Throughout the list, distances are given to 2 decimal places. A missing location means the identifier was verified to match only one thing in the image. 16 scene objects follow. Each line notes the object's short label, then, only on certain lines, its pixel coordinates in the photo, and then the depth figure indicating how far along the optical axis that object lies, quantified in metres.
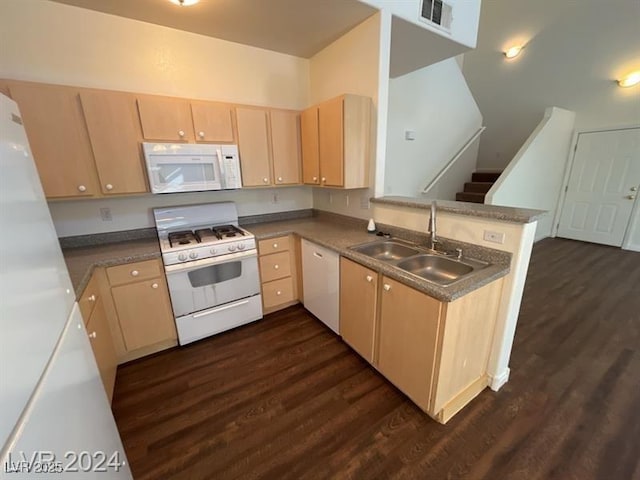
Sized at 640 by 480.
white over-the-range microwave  2.09
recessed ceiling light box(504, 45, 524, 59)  4.07
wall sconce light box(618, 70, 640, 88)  3.67
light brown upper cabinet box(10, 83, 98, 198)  1.73
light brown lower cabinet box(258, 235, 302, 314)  2.58
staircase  4.56
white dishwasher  2.18
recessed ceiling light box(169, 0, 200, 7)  1.81
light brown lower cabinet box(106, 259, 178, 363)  1.96
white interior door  4.15
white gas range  2.13
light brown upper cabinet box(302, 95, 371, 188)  2.21
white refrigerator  0.58
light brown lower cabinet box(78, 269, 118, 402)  1.54
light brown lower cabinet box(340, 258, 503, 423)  1.42
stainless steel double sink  1.74
